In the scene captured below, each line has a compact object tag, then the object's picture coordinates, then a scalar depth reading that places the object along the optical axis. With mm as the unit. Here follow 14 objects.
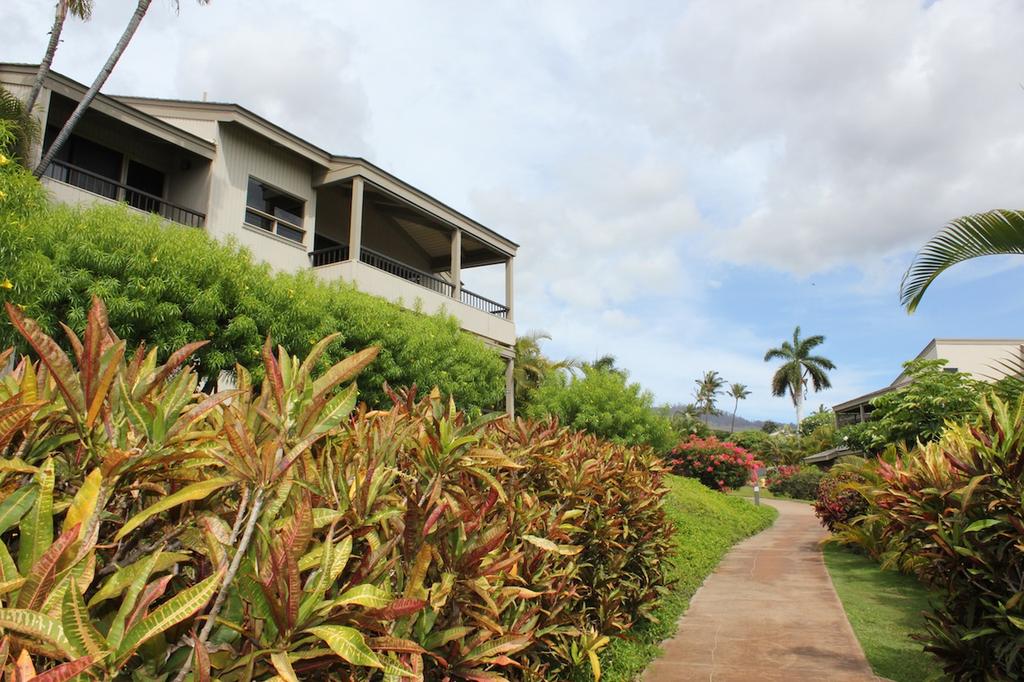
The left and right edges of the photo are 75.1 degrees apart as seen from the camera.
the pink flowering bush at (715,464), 26688
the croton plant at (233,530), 1254
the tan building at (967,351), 37406
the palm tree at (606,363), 46375
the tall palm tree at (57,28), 11851
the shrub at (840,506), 12110
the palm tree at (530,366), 29847
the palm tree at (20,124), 10336
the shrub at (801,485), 31812
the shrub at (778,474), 34531
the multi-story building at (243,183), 13641
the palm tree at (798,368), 63969
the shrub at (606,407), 22453
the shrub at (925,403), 11648
